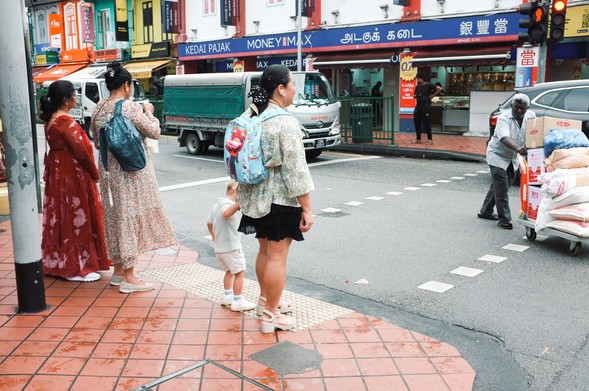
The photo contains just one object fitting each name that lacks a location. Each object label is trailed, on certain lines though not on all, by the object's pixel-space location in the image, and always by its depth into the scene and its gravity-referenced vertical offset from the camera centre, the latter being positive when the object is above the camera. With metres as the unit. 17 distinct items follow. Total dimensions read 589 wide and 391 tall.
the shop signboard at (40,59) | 36.16 +1.29
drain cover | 3.65 -1.69
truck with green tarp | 13.77 -0.62
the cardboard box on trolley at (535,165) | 6.71 -0.92
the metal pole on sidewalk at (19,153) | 4.07 -0.49
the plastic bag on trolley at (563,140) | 6.41 -0.62
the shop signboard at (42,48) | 36.27 +1.97
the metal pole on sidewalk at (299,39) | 19.24 +1.27
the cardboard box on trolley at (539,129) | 6.89 -0.54
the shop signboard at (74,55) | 33.03 +1.40
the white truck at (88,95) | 21.20 -0.48
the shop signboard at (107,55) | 30.64 +1.32
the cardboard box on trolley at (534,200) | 6.62 -1.29
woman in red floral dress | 5.00 -0.97
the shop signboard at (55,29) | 34.66 +2.90
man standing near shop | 16.08 -0.64
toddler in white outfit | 4.59 -1.20
